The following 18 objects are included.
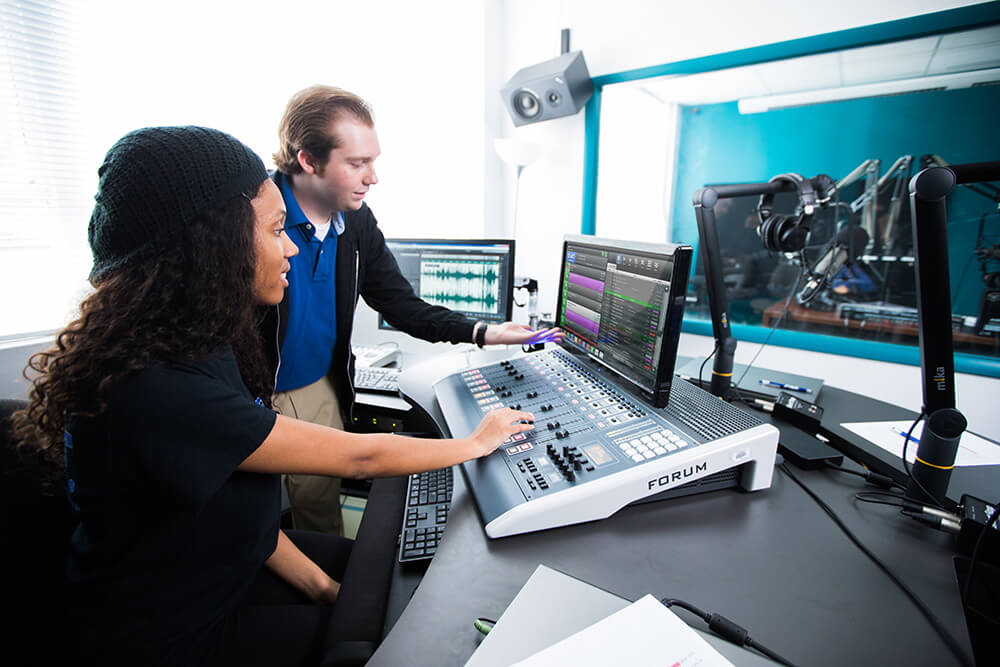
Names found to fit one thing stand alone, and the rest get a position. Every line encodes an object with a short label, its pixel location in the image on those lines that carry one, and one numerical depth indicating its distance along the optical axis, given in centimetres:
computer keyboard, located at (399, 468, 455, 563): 77
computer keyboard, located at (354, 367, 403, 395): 167
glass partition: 207
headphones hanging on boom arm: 114
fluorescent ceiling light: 210
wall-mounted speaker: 217
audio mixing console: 70
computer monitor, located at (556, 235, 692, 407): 86
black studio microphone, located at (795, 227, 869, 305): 128
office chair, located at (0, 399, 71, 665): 68
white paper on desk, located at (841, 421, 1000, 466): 96
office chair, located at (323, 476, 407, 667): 61
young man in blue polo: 129
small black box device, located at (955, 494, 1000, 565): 66
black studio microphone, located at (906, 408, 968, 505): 74
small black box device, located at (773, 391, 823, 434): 108
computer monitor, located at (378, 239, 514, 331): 172
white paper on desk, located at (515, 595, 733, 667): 46
